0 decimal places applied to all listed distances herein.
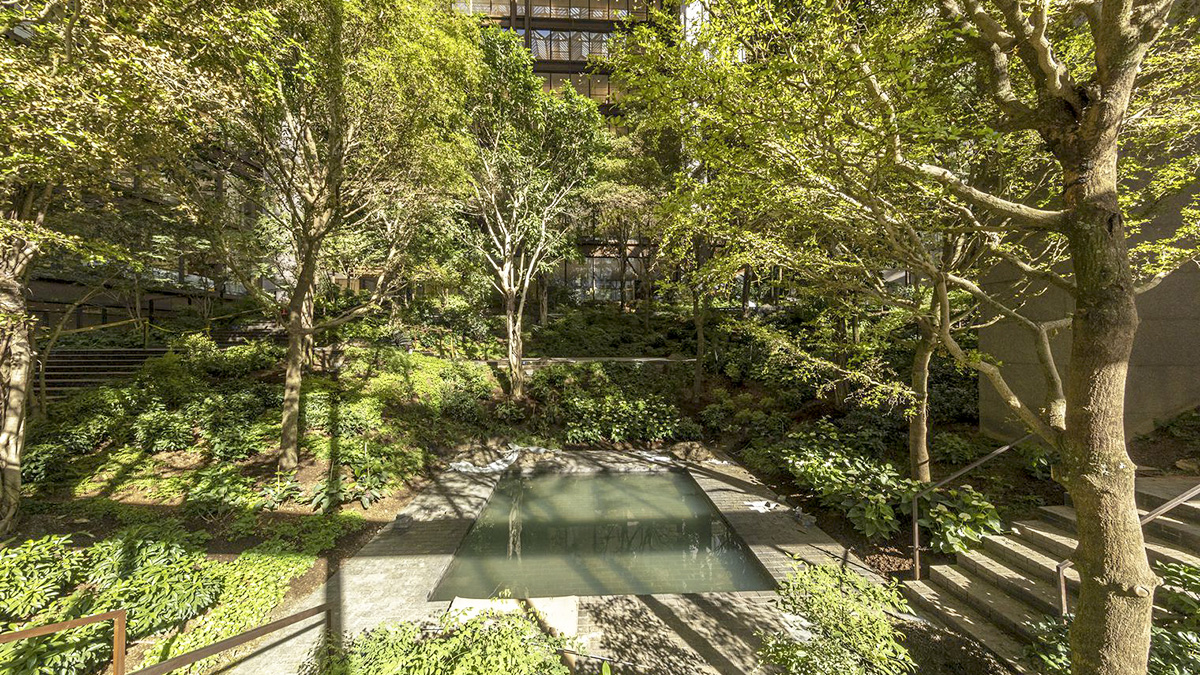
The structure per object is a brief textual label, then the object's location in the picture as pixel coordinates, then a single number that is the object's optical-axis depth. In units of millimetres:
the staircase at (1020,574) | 3922
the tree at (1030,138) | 2367
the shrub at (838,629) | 2777
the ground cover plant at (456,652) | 2852
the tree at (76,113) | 4145
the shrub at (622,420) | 11164
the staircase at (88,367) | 10352
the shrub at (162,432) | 8109
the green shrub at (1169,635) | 2877
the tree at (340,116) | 6367
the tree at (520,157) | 11180
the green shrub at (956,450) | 6938
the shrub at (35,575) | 3924
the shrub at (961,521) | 5039
